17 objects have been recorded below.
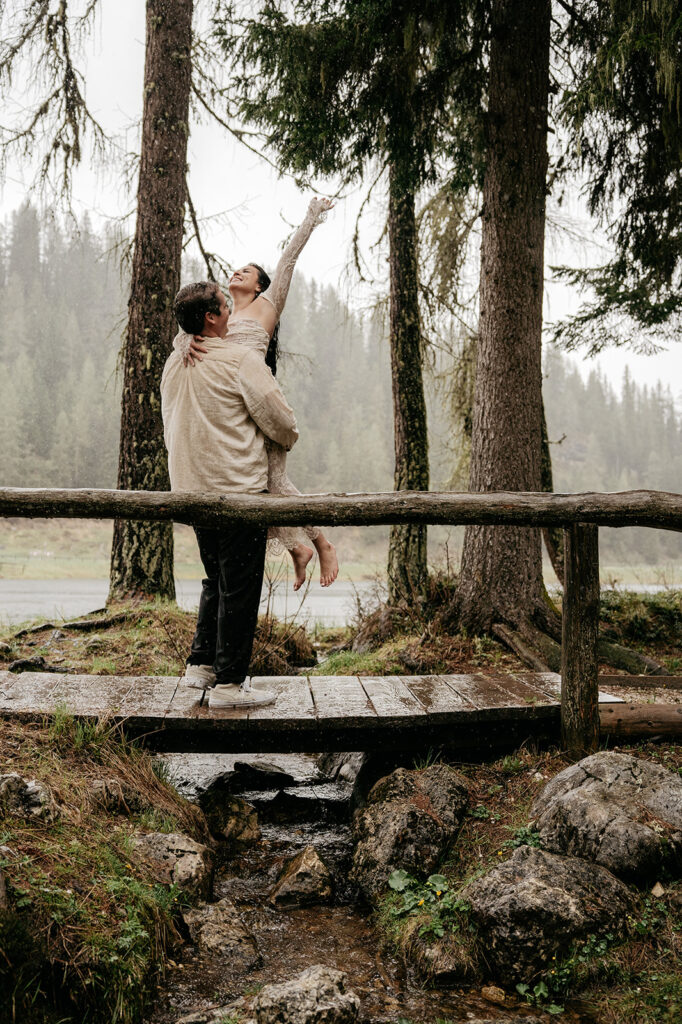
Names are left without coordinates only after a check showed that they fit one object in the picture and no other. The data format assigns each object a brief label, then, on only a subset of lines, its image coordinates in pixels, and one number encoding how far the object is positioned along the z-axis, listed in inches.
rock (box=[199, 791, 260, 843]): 163.0
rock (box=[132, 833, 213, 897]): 127.3
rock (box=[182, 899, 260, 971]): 117.8
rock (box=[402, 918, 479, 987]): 113.9
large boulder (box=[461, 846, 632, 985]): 112.7
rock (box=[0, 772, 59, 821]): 124.3
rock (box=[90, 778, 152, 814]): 138.9
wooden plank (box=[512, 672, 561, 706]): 175.7
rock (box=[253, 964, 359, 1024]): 97.3
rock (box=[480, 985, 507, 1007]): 109.3
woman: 160.6
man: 157.3
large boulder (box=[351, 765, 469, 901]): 139.4
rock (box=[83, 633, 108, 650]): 258.1
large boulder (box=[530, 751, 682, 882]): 124.2
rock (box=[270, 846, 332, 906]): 135.9
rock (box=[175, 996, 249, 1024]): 98.7
